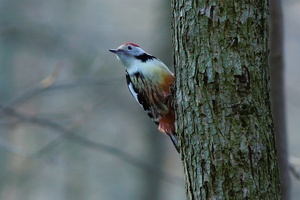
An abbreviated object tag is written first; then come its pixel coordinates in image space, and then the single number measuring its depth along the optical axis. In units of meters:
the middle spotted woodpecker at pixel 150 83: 7.11
